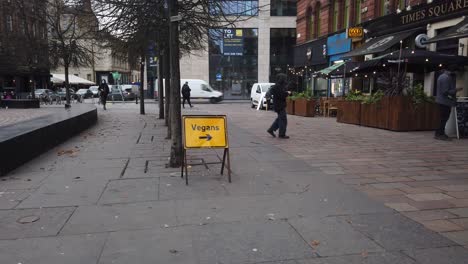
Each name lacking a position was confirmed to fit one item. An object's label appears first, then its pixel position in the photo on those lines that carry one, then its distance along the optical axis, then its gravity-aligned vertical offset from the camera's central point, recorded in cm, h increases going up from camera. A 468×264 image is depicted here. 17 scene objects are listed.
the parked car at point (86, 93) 5363 -88
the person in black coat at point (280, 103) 1237 -47
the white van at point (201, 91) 4072 -45
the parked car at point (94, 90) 5620 -54
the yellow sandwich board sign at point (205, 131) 687 -70
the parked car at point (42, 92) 4099 -62
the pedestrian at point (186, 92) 3058 -41
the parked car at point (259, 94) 2707 -50
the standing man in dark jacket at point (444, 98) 1130 -28
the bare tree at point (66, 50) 2673 +226
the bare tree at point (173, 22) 803 +145
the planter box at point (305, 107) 2050 -95
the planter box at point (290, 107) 2225 -102
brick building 1706 +268
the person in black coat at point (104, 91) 2867 -34
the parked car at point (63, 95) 4613 -96
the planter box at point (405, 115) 1335 -84
